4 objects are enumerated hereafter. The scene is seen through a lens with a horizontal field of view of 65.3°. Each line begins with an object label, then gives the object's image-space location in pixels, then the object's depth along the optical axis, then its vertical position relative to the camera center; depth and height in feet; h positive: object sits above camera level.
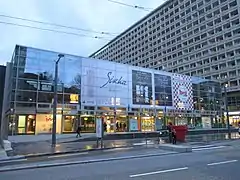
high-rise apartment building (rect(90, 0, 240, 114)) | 170.84 +80.12
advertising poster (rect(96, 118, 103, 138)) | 47.65 -3.80
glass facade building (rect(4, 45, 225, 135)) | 81.54 +8.97
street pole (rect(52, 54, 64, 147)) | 48.46 -4.71
